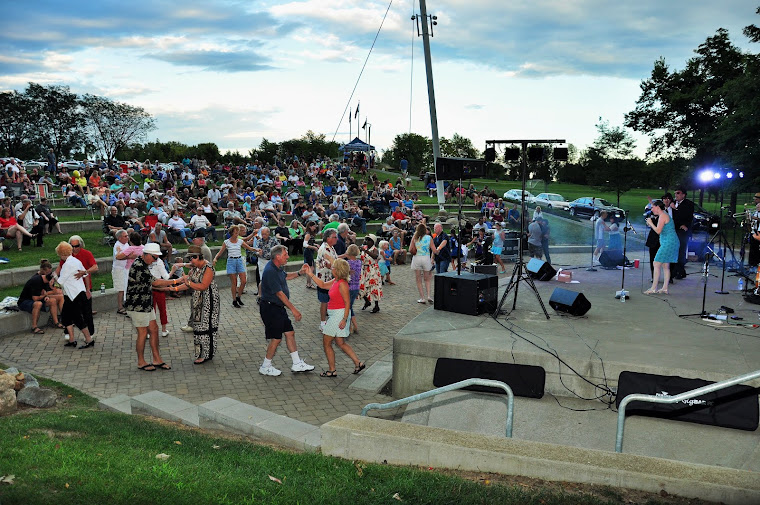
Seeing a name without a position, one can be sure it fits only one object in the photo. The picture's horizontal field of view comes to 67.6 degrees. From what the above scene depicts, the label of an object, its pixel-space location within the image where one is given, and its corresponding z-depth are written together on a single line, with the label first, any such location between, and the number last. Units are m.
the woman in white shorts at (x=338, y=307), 7.89
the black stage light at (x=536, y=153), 10.13
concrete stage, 5.51
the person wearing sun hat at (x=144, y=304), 8.05
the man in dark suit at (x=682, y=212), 11.34
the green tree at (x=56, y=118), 60.31
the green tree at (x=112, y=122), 63.72
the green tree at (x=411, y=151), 73.07
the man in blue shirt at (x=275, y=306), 8.00
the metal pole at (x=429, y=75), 20.59
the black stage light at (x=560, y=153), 10.08
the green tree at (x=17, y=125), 57.97
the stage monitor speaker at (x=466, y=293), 8.87
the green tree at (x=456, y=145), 76.81
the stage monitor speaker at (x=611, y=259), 15.09
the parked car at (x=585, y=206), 27.74
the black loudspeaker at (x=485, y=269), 13.61
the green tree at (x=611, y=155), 40.34
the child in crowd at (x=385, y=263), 15.00
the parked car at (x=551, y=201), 26.51
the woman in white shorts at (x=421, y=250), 12.21
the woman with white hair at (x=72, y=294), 9.07
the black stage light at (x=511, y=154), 10.45
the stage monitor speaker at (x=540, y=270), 11.40
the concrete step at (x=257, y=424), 5.45
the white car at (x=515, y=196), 26.08
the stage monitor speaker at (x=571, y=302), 8.82
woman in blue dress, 10.27
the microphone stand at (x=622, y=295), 10.26
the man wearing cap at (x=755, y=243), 12.50
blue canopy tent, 42.97
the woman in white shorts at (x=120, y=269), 11.05
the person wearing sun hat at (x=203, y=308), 8.45
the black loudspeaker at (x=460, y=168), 10.16
